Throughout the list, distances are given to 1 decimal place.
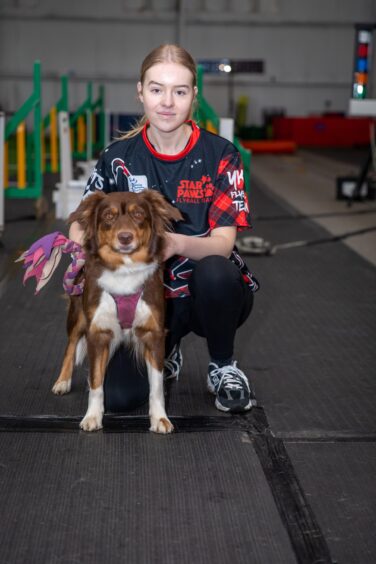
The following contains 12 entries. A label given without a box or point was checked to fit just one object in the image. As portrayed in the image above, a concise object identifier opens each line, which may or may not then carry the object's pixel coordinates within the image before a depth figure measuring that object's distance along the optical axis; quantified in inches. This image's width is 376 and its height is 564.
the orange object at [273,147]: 673.0
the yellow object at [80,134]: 493.7
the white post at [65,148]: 304.8
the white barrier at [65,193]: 290.0
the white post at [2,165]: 243.8
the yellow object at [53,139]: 362.1
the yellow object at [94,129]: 572.0
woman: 106.2
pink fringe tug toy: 105.7
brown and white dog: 93.4
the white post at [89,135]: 415.1
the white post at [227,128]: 267.7
